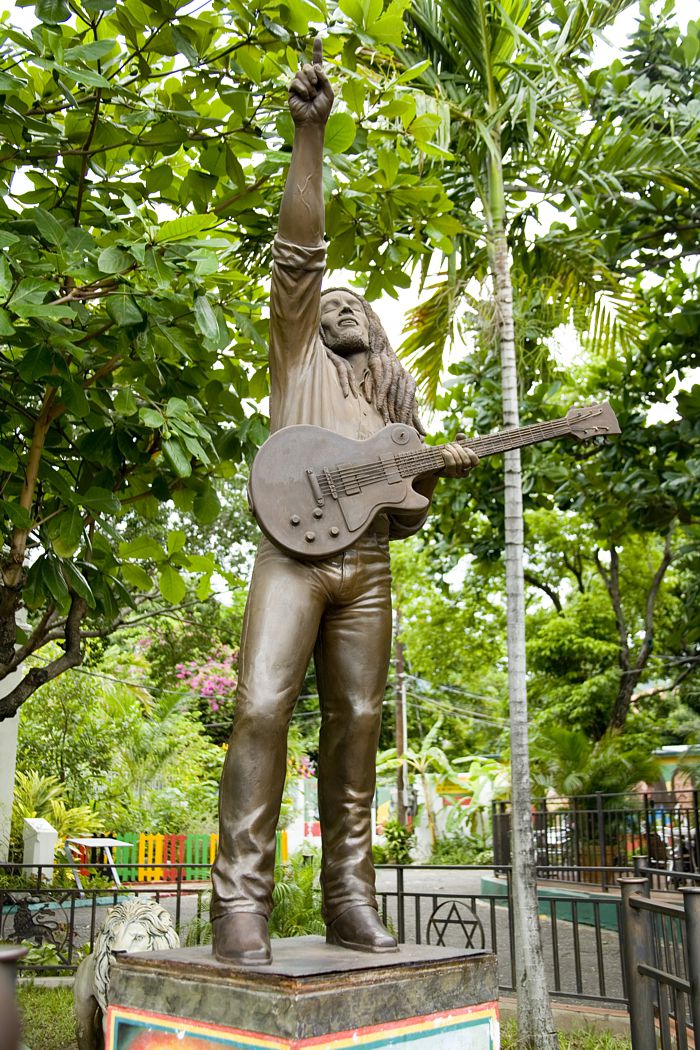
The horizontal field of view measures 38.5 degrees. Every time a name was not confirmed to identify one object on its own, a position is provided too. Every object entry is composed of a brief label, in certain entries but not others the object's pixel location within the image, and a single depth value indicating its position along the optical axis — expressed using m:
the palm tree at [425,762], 24.52
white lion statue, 5.10
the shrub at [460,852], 20.97
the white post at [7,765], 13.07
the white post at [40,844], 13.59
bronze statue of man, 2.97
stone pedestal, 2.54
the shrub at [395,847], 20.22
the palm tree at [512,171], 7.01
